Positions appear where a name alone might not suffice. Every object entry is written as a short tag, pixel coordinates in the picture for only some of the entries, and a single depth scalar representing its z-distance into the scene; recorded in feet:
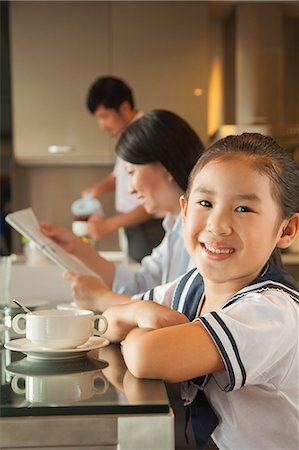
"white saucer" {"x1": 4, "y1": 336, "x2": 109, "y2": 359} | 3.20
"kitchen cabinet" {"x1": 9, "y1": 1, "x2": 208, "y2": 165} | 13.58
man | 9.79
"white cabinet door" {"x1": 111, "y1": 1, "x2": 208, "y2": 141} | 13.64
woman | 6.10
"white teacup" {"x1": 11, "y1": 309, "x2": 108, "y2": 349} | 3.20
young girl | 2.97
